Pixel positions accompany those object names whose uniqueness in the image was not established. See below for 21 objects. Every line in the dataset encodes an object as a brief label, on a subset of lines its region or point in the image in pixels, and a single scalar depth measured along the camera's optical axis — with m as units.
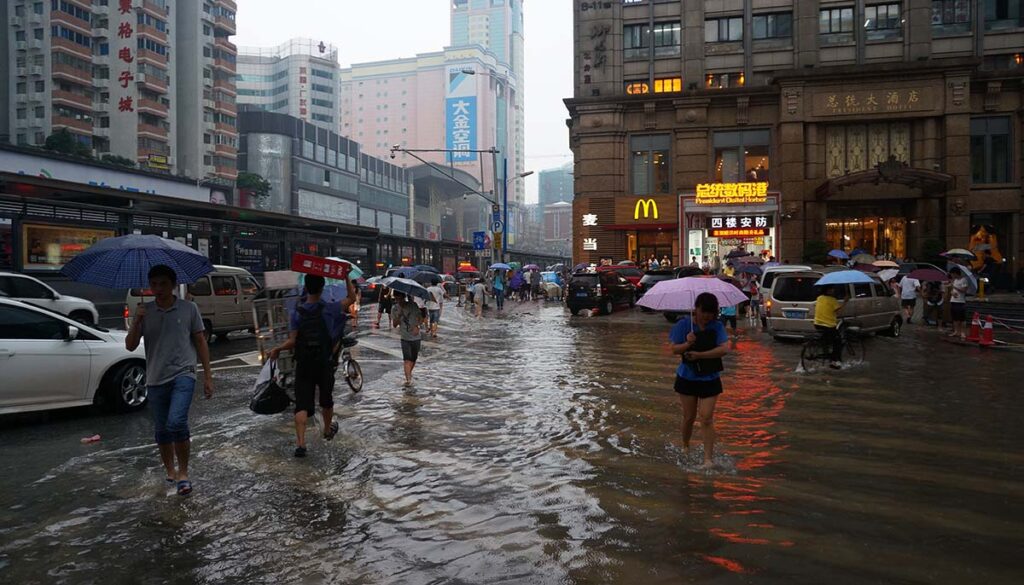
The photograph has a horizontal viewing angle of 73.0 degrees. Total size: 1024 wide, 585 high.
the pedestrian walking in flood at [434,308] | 18.59
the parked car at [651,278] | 27.98
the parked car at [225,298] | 16.34
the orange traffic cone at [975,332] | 16.61
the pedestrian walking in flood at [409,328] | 11.14
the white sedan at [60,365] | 8.01
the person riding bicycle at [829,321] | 12.35
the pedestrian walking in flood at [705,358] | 6.67
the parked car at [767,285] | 18.06
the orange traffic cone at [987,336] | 15.84
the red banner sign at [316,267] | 7.64
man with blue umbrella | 5.91
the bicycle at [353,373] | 10.75
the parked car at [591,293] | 26.53
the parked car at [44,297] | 15.34
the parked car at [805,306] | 16.39
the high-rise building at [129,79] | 60.84
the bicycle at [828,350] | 12.67
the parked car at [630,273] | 32.76
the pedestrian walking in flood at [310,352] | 7.07
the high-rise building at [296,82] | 127.56
